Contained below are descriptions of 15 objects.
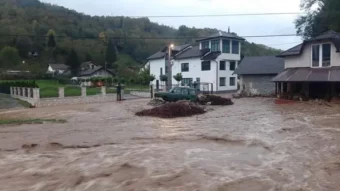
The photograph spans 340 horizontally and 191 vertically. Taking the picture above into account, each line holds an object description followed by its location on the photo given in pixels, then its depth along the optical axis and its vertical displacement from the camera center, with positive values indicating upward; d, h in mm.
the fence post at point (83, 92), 33031 -1045
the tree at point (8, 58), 73500 +5407
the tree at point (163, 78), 50772 +550
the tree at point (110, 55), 86275 +6941
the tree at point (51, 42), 85300 +10589
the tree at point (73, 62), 77188 +4634
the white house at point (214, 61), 45281 +2880
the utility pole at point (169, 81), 43231 +84
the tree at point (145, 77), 53950 +739
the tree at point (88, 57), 91588 +6806
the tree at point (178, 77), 48188 +668
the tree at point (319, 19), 40603 +8281
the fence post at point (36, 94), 29531 -1120
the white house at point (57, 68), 83375 +3477
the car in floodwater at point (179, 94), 27547 -1048
